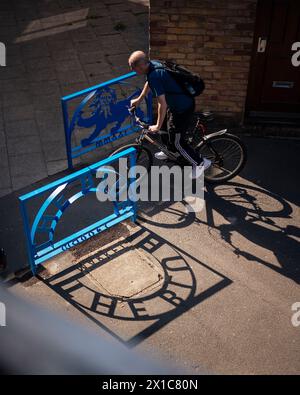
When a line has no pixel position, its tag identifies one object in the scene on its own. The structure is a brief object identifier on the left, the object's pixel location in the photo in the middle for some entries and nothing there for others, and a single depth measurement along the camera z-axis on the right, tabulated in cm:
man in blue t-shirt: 587
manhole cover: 574
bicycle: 675
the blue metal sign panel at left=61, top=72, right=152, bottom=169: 712
